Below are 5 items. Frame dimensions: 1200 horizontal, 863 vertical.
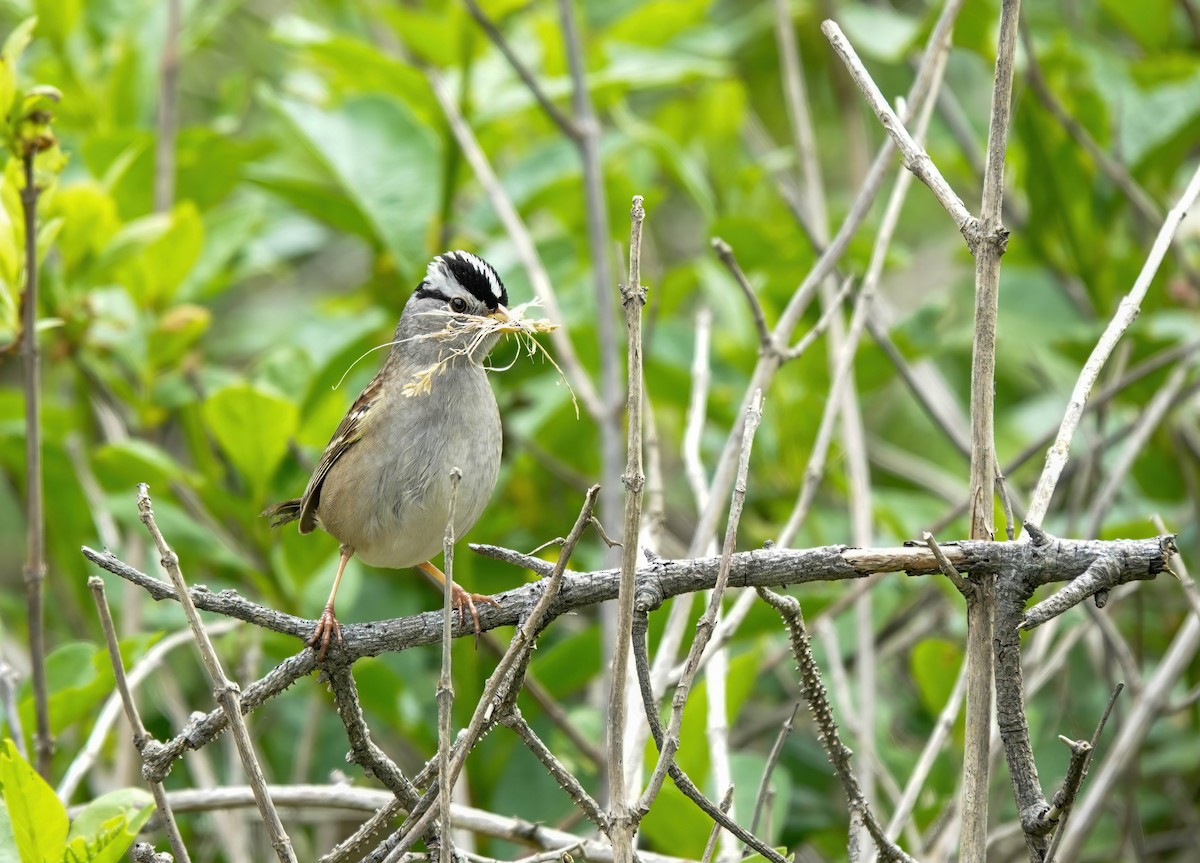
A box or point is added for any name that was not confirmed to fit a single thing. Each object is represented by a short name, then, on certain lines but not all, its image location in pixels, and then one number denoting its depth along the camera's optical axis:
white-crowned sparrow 5.63
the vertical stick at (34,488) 5.04
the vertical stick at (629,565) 3.11
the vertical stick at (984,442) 3.59
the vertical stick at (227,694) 3.43
